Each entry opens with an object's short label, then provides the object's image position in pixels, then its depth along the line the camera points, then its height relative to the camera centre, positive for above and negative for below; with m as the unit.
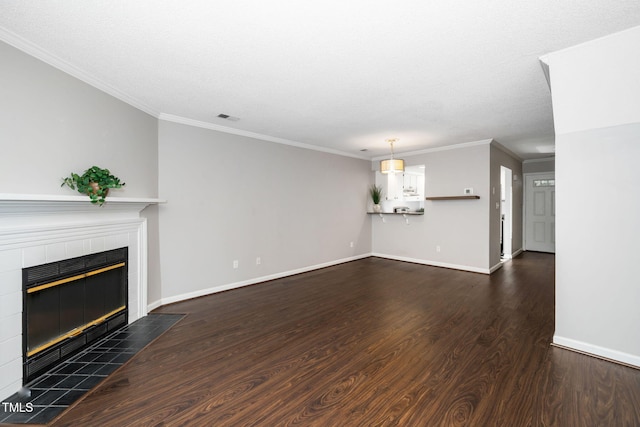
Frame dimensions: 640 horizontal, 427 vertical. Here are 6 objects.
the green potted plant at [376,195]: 6.86 +0.44
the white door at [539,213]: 7.42 +0.02
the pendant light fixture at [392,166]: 4.91 +0.83
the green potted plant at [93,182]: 2.45 +0.27
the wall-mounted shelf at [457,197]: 5.17 +0.30
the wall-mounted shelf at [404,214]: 6.18 -0.02
